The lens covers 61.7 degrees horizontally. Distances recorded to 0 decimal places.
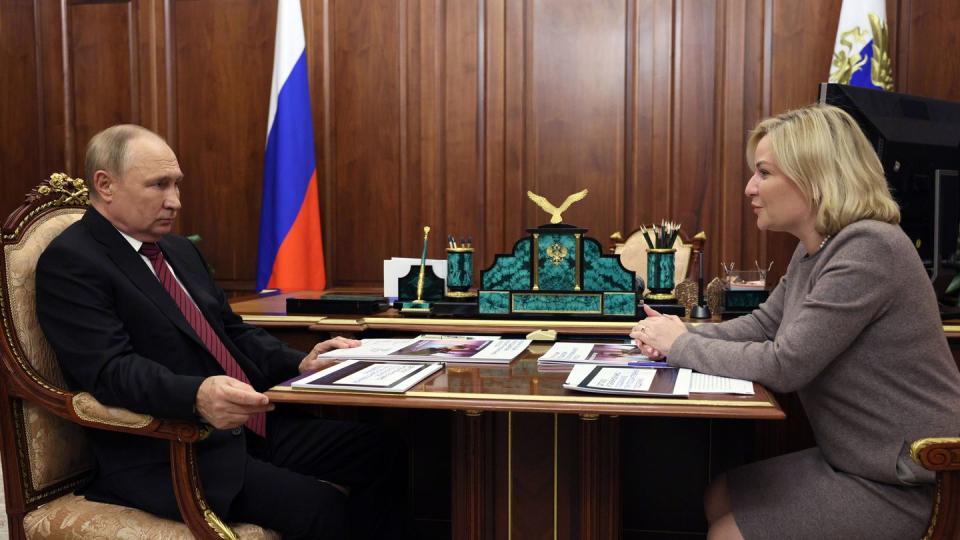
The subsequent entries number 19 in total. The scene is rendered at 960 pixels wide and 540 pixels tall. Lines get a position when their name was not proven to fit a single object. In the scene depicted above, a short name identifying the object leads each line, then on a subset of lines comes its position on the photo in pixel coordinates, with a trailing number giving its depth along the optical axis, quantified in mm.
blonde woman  1670
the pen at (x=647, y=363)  1870
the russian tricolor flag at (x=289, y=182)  4035
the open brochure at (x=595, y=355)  1901
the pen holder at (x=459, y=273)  2854
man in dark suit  1787
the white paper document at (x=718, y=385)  1604
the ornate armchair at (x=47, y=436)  1758
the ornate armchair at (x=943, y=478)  1520
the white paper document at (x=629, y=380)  1564
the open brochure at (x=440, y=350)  1963
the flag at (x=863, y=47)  3582
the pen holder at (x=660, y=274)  2721
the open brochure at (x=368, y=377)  1595
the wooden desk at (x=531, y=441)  1505
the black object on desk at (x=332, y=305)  2795
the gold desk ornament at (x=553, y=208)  2625
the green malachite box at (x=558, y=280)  2637
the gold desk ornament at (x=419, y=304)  2770
